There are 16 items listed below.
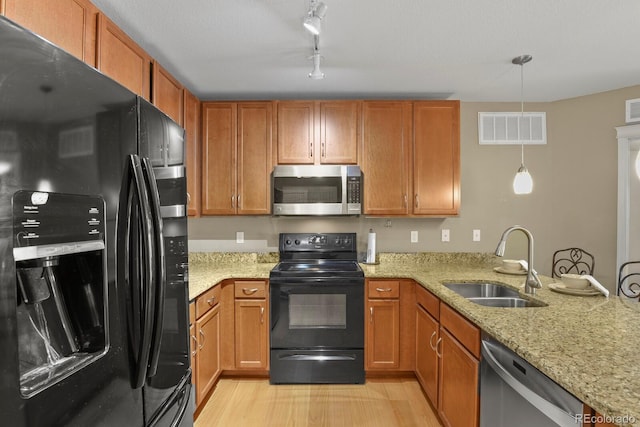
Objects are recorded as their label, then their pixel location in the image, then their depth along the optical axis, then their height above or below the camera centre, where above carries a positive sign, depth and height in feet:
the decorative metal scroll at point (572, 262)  10.64 -1.34
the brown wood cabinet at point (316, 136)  9.91 +2.41
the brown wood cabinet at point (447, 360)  5.46 -2.72
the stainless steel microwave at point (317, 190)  9.73 +0.81
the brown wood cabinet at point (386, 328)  8.96 -2.91
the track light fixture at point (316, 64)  7.11 +3.27
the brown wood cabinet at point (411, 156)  9.91 +1.83
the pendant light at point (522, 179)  7.86 +0.95
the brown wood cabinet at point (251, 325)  8.97 -2.85
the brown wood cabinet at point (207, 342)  7.23 -2.89
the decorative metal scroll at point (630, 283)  10.04 -1.89
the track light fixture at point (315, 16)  5.36 +3.27
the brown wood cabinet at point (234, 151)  9.94 +1.95
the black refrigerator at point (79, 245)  2.07 -0.22
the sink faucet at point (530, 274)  6.30 -1.04
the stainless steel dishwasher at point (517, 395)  3.37 -2.02
